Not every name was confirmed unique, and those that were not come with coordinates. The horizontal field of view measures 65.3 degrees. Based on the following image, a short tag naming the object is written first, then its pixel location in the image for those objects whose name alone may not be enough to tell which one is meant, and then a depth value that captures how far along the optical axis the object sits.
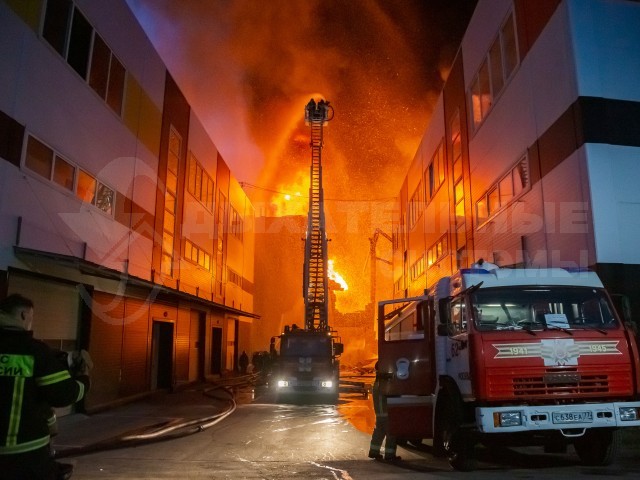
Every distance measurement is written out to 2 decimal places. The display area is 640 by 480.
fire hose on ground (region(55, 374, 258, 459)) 7.61
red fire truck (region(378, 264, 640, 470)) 5.68
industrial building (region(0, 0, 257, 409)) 9.57
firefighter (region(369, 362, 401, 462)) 7.11
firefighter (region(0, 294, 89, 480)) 2.90
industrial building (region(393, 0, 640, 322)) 9.69
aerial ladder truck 15.21
